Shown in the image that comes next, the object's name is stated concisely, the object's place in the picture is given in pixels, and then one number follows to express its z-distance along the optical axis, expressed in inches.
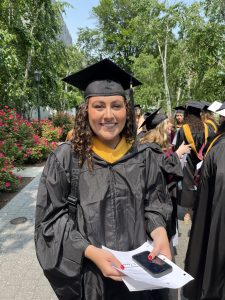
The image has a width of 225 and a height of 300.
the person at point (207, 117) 208.5
